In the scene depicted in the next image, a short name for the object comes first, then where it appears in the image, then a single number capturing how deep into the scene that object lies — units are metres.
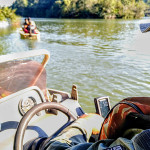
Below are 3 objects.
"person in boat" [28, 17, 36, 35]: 16.04
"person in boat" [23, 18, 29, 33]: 16.29
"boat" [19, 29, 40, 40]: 15.71
